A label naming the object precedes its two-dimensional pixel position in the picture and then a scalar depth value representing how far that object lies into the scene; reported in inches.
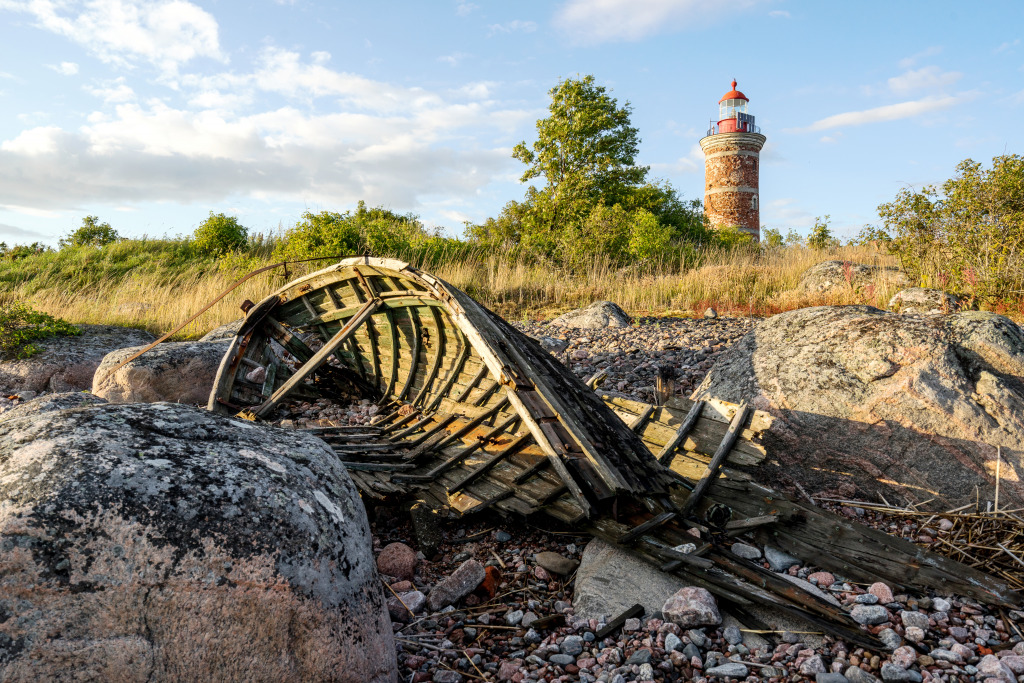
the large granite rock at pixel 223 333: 399.2
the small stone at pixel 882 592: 119.8
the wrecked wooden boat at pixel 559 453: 126.0
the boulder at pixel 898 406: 165.5
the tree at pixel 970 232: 377.4
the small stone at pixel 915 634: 108.3
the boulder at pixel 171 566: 72.6
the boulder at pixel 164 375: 295.3
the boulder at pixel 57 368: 368.5
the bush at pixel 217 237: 814.5
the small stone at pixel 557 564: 134.6
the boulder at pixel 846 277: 444.1
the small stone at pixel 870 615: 113.7
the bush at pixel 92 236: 880.9
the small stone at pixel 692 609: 111.0
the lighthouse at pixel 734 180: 1138.0
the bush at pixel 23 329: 386.0
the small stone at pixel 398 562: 132.6
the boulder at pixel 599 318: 408.2
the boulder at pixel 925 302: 354.6
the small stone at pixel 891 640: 106.2
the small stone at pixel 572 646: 107.9
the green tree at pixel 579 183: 745.6
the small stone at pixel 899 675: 97.4
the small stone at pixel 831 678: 95.3
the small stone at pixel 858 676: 96.3
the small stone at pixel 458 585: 122.3
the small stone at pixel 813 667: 98.7
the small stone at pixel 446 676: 99.3
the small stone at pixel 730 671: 98.3
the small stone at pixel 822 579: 127.0
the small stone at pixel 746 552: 135.7
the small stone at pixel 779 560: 132.9
